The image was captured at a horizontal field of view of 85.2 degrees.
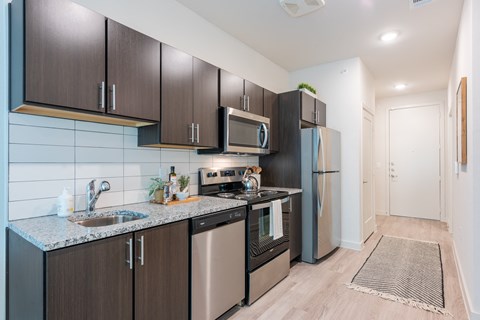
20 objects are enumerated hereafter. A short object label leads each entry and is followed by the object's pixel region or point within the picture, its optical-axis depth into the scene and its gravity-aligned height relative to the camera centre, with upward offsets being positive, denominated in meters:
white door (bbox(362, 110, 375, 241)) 4.00 -0.28
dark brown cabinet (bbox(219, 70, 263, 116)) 2.51 +0.71
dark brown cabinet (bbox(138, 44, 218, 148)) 1.95 +0.47
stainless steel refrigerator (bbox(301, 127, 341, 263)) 3.09 -0.39
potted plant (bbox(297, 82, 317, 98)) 3.39 +0.96
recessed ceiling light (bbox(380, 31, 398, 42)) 2.97 +1.45
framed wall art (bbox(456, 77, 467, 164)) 2.17 +0.33
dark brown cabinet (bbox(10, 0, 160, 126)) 1.30 +0.55
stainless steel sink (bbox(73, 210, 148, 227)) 1.66 -0.37
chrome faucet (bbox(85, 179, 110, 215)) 1.70 -0.23
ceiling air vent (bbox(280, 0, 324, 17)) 2.30 +1.41
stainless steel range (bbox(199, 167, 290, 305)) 2.25 -0.64
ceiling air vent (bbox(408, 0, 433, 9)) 2.30 +1.41
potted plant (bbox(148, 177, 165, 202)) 2.11 -0.23
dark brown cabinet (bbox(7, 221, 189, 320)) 1.13 -0.58
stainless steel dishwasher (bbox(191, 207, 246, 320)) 1.77 -0.75
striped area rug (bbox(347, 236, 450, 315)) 2.32 -1.22
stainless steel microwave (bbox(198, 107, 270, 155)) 2.45 +0.29
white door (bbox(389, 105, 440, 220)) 5.34 -0.03
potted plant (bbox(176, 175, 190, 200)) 2.32 -0.19
